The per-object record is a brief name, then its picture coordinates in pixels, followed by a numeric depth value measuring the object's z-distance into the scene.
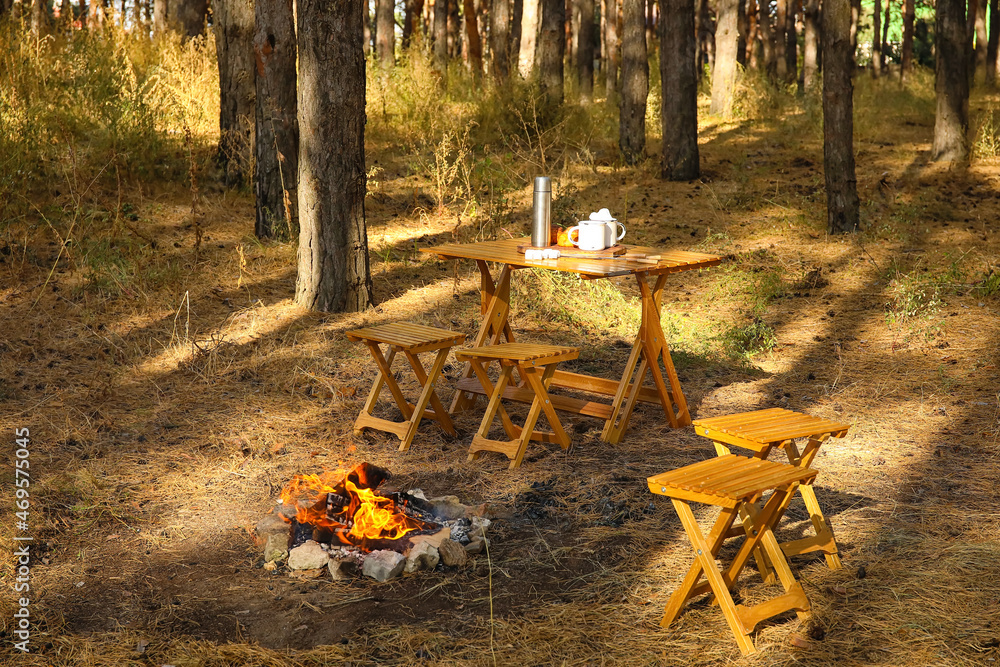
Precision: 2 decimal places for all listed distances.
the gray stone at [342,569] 3.86
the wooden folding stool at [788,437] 3.77
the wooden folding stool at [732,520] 3.25
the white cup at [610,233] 5.52
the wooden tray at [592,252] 5.33
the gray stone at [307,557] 3.91
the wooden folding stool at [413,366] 5.22
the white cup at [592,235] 5.45
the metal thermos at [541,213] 5.35
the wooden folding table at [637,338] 5.10
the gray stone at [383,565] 3.81
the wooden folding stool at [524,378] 4.90
